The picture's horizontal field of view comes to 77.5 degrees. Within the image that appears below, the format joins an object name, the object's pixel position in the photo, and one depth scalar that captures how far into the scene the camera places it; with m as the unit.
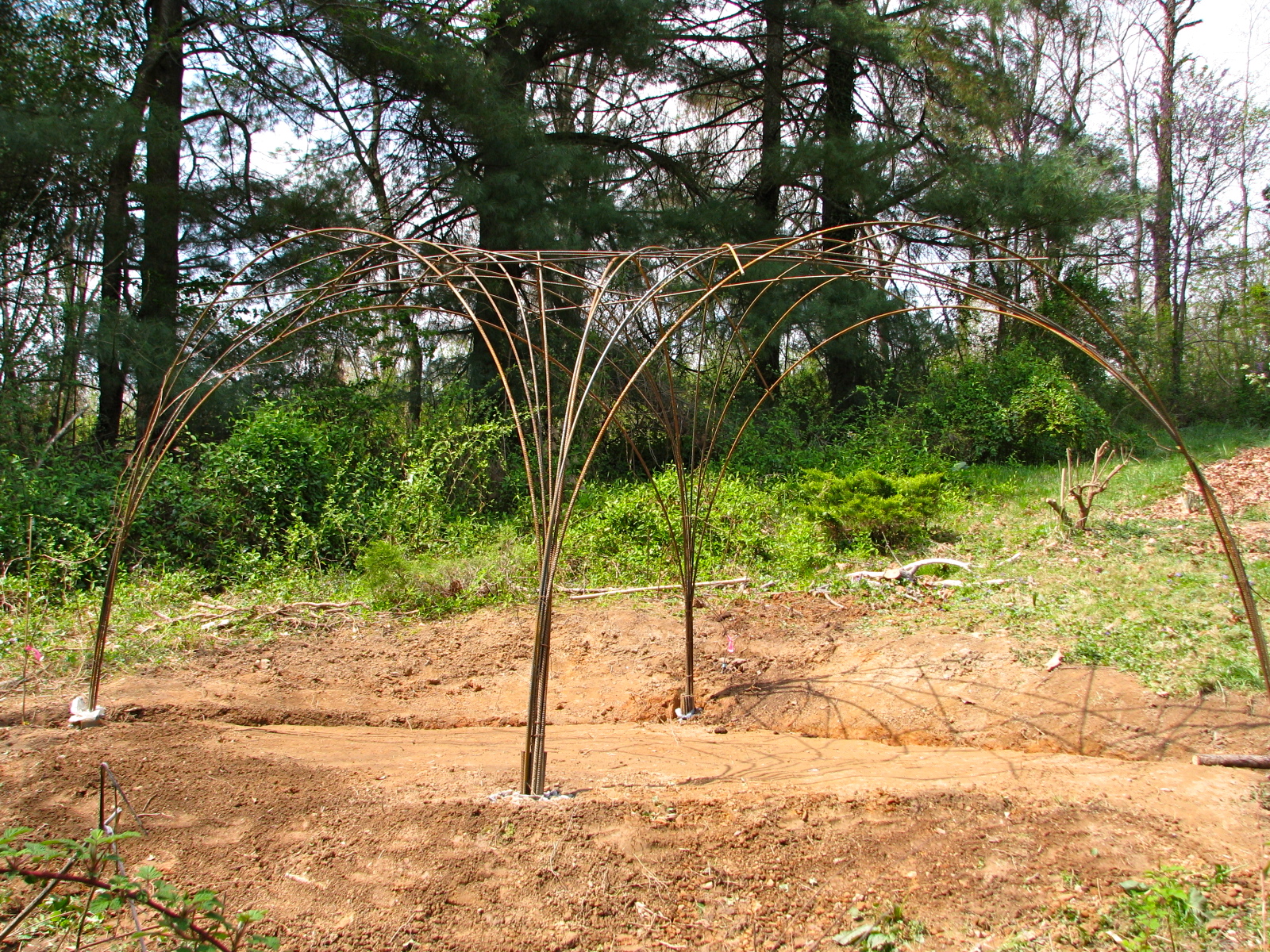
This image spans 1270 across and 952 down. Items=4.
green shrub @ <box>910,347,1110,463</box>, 10.25
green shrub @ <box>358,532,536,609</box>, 6.27
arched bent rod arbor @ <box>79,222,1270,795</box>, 2.90
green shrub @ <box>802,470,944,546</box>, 6.66
